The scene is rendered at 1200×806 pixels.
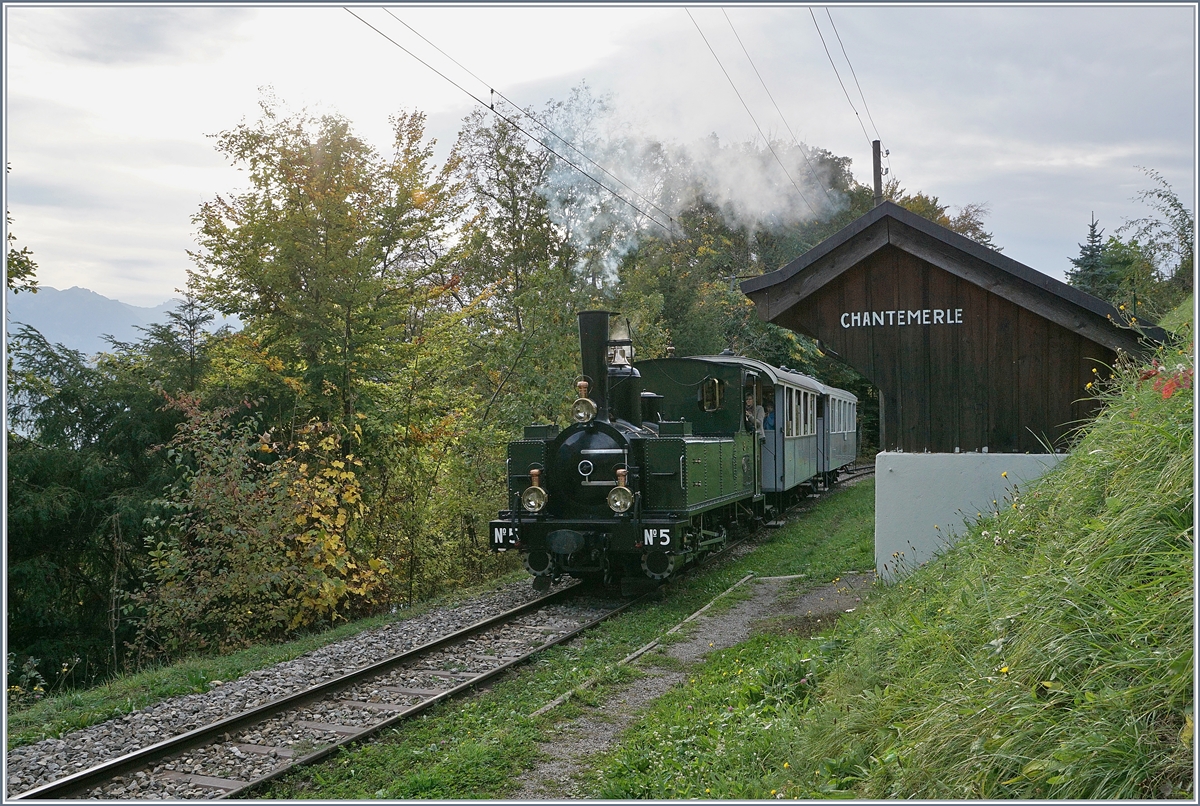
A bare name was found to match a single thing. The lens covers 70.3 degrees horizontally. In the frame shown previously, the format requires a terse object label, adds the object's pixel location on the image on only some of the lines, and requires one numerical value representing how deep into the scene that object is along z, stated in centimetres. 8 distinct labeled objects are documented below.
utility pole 2219
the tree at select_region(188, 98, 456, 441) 1288
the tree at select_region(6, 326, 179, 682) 1297
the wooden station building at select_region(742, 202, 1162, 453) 854
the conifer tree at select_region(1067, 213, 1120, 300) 2612
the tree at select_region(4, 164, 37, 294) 1224
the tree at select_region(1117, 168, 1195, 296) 1702
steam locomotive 1025
